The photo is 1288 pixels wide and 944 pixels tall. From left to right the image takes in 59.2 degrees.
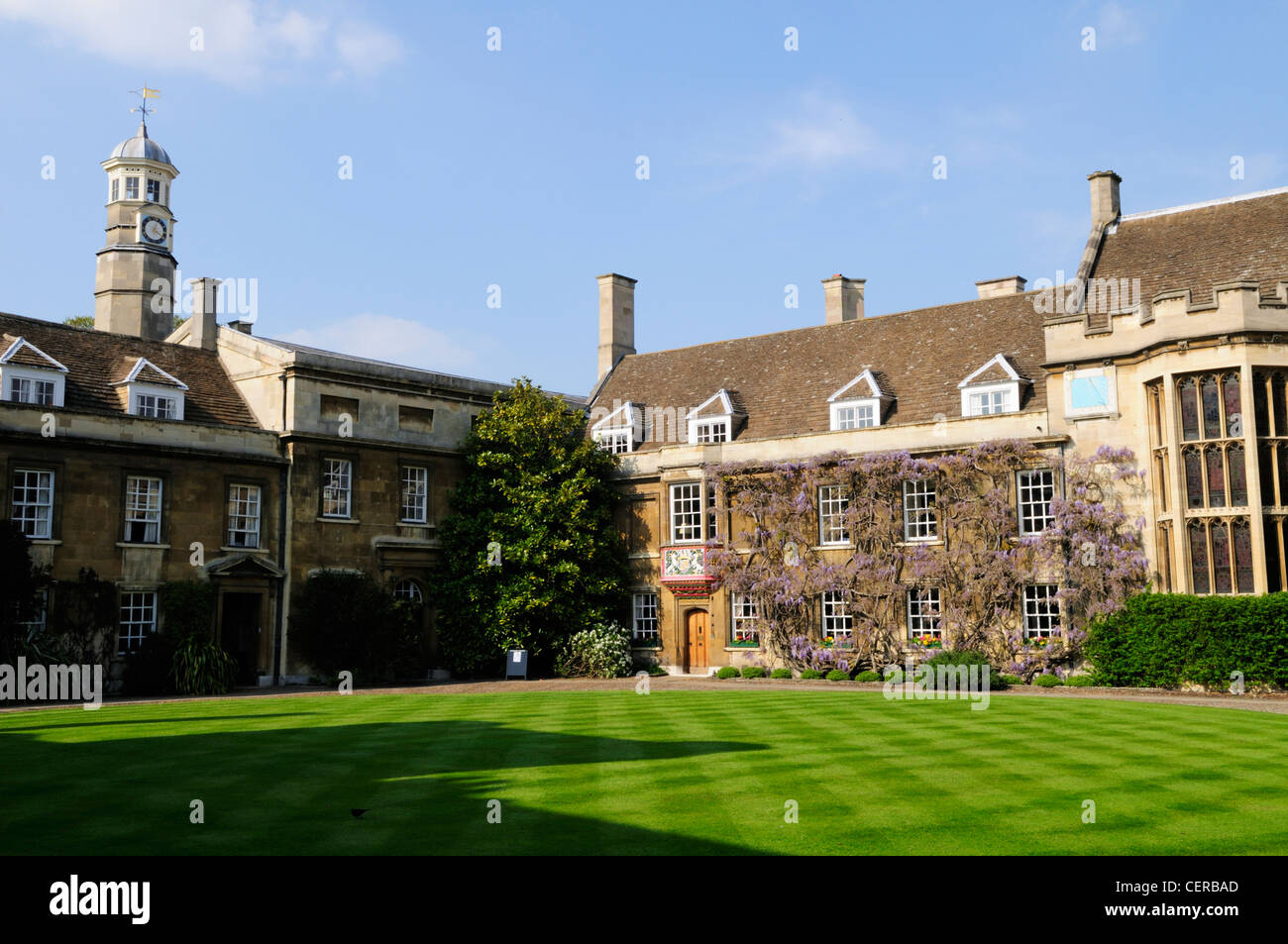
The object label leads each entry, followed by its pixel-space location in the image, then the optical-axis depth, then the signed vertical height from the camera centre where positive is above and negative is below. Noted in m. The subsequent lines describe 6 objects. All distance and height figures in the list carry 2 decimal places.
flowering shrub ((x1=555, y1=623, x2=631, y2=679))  32.72 -1.64
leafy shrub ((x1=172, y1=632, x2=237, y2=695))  27.52 -1.54
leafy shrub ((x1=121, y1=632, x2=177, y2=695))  27.48 -1.55
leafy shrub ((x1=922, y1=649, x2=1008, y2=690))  27.45 -1.66
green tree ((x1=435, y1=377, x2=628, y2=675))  33.28 +1.58
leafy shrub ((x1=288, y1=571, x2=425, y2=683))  31.03 -0.70
